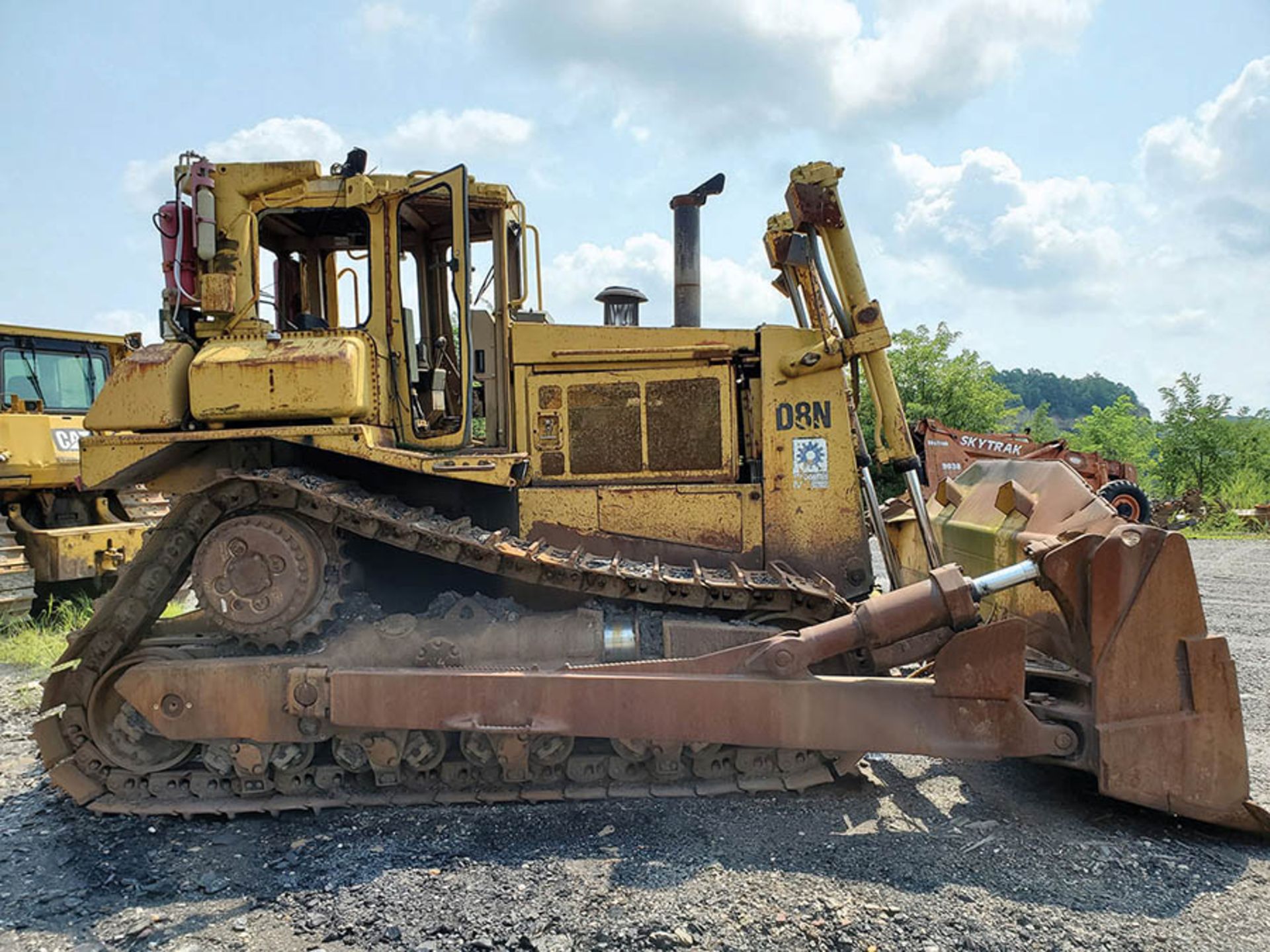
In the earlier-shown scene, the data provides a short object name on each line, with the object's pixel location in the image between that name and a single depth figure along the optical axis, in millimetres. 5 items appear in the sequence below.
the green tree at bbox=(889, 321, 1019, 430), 31609
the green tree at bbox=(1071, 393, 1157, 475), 41938
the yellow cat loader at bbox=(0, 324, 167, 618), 8969
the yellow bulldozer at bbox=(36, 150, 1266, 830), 4008
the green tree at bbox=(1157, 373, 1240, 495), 26547
